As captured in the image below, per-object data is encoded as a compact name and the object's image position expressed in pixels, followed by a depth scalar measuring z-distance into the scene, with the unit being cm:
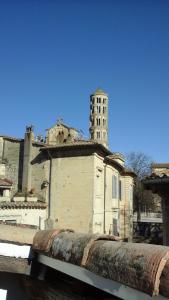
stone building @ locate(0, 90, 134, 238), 3077
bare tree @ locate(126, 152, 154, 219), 6303
